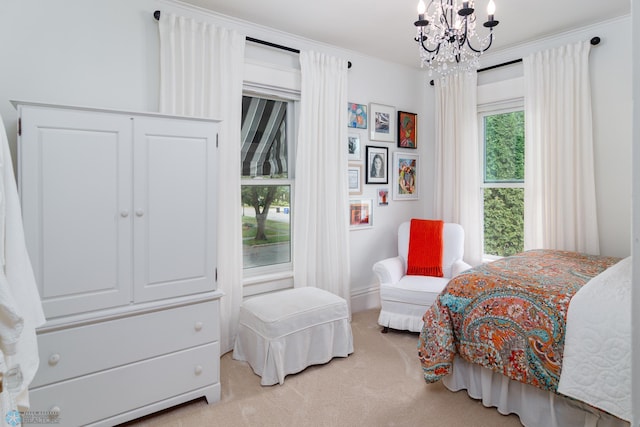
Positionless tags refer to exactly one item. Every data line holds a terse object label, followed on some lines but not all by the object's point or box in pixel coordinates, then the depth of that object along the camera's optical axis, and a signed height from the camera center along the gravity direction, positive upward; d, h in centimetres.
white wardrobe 183 -19
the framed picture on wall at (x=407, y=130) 422 +101
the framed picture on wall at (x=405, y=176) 423 +50
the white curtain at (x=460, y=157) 389 +65
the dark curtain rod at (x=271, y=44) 308 +148
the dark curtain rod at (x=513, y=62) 307 +149
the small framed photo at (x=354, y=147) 385 +74
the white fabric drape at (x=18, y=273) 136 -20
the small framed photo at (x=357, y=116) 383 +106
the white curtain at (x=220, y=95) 270 +93
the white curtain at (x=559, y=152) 314 +57
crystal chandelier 186 +101
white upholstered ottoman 251 -79
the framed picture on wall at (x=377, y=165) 400 +59
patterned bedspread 186 -55
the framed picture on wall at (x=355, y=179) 386 +42
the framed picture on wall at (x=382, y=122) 399 +104
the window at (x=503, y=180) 376 +39
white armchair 322 -58
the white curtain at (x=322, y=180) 338 +37
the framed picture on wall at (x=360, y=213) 389 +7
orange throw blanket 361 -29
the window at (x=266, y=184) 329 +32
